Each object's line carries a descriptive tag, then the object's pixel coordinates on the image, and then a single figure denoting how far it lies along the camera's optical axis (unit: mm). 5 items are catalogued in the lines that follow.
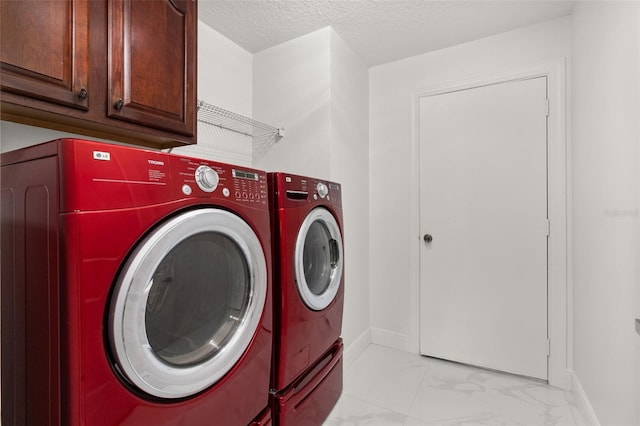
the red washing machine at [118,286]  699
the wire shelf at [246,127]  2020
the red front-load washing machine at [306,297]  1341
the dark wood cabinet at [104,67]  955
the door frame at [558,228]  1982
